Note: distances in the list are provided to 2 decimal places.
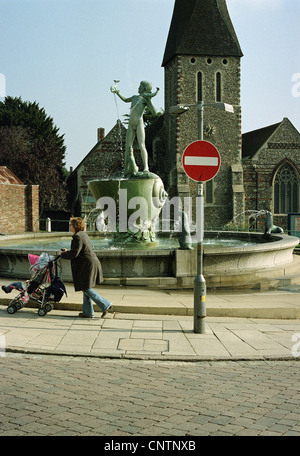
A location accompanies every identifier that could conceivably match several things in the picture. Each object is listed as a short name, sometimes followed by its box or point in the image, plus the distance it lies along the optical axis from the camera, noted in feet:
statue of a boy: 52.01
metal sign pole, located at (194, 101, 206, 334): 26.02
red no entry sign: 27.14
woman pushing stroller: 28.09
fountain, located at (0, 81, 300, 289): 38.06
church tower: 144.15
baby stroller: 29.07
